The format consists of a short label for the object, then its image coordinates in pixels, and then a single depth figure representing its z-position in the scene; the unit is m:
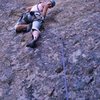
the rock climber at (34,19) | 5.45
